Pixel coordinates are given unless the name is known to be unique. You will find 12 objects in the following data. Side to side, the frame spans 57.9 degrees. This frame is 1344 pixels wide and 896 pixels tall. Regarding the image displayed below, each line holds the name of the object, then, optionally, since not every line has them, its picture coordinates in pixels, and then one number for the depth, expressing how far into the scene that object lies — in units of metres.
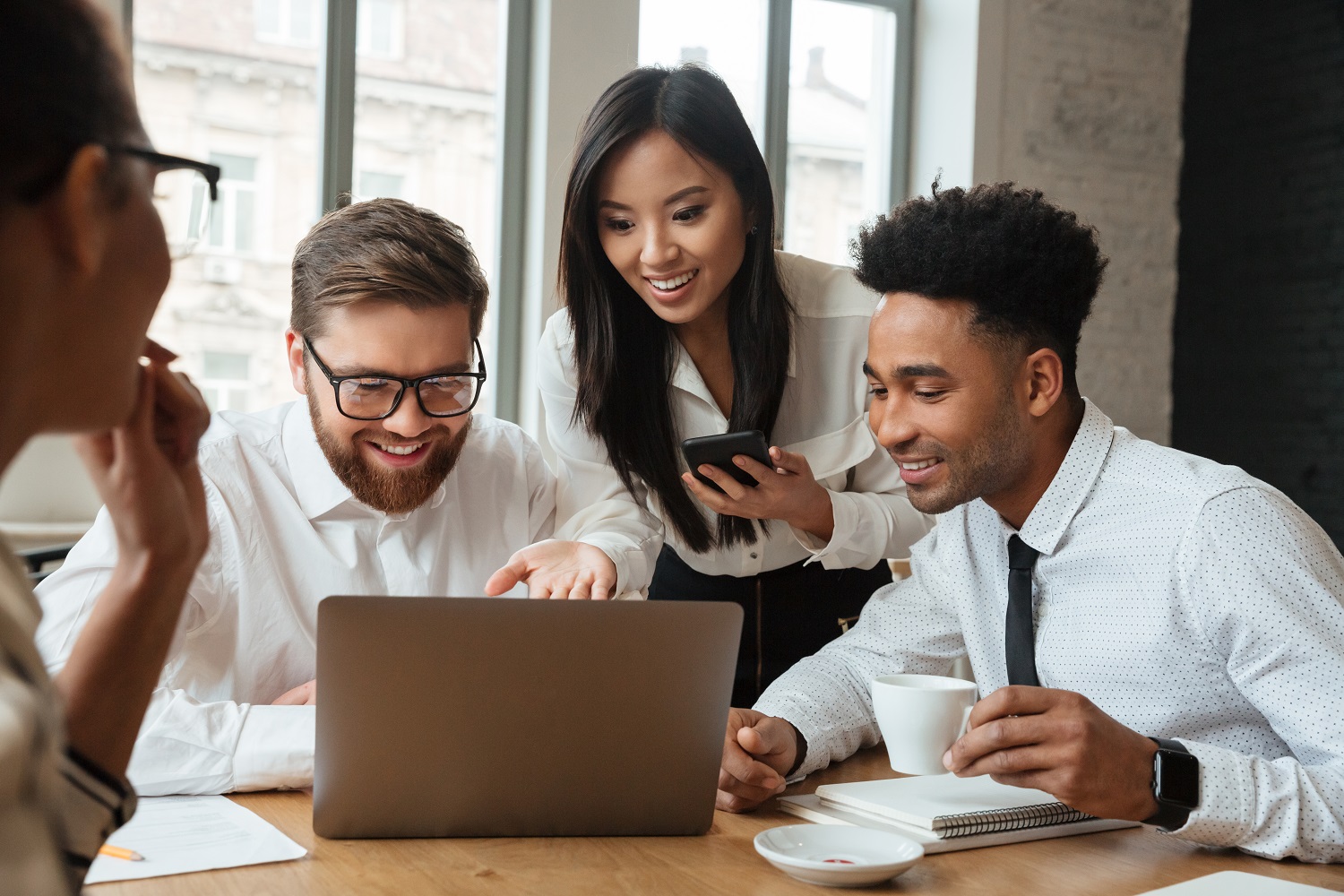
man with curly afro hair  1.26
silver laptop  1.17
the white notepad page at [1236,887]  1.12
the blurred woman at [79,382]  0.54
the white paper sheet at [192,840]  1.11
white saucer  1.11
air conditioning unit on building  4.05
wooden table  1.10
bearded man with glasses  1.89
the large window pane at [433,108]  4.29
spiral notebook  1.26
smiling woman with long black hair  2.16
